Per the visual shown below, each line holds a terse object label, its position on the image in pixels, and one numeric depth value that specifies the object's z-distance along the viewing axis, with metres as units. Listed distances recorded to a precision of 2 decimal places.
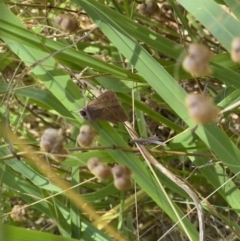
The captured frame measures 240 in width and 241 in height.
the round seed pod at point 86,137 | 0.43
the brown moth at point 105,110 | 0.48
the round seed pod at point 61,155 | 0.42
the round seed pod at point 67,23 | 0.49
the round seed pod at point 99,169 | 0.43
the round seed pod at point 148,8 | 0.54
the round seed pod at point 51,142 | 0.42
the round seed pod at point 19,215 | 0.54
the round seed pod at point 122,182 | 0.42
